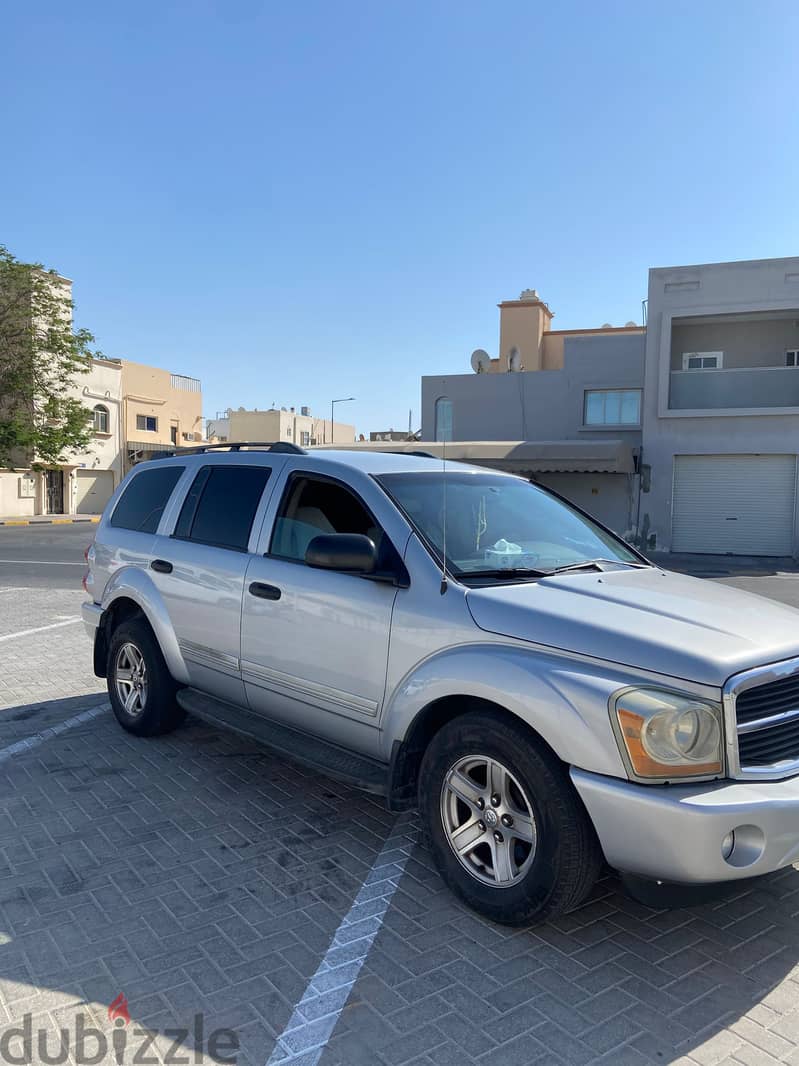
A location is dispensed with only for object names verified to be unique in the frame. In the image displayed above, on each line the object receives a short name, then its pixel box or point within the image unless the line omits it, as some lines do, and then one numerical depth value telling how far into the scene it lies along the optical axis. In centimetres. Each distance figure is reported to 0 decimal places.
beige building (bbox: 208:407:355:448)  6800
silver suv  263
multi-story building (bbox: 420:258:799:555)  2103
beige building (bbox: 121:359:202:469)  4356
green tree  3406
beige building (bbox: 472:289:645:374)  3275
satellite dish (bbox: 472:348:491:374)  2833
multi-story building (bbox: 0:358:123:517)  3619
